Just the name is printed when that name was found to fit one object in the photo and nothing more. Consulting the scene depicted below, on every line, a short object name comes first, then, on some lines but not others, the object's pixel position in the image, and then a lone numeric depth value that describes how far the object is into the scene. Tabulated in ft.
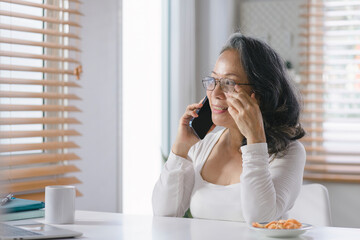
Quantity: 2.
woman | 5.13
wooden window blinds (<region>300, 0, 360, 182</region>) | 10.60
